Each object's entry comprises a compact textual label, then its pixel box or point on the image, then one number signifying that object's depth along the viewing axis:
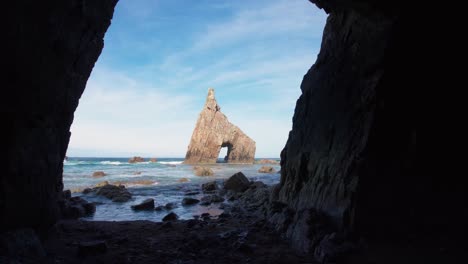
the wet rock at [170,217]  13.42
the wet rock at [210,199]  18.38
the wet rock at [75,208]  13.75
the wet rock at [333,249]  7.13
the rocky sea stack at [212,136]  90.44
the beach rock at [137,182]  30.96
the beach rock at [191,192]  23.01
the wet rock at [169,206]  16.85
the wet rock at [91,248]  7.59
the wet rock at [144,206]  16.31
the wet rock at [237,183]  23.12
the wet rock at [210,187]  24.27
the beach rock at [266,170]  48.72
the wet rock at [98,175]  39.95
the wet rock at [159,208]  16.34
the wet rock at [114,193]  19.63
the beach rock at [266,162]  100.31
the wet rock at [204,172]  41.28
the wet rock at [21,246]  6.07
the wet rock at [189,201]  18.30
